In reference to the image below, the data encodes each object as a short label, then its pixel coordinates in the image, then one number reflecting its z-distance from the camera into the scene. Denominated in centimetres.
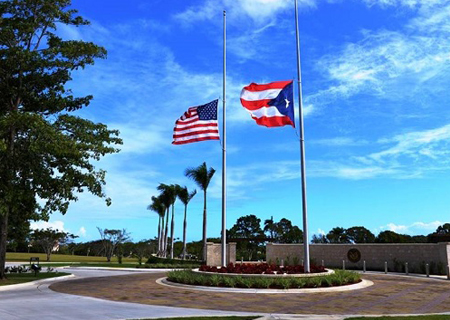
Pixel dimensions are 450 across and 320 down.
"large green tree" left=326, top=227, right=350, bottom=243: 8012
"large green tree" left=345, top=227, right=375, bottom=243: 7925
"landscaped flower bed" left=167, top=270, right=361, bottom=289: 1755
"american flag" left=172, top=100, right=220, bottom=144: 2305
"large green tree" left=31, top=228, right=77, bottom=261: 6688
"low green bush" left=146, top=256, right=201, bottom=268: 4061
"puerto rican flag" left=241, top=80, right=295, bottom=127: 2097
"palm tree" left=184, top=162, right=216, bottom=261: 4462
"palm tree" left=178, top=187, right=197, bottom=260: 5353
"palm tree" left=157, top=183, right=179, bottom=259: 5662
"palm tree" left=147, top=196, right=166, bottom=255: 6209
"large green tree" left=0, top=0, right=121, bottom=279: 2177
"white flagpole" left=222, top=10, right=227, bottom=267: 2259
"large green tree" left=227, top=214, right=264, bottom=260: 8534
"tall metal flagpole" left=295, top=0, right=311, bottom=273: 1986
